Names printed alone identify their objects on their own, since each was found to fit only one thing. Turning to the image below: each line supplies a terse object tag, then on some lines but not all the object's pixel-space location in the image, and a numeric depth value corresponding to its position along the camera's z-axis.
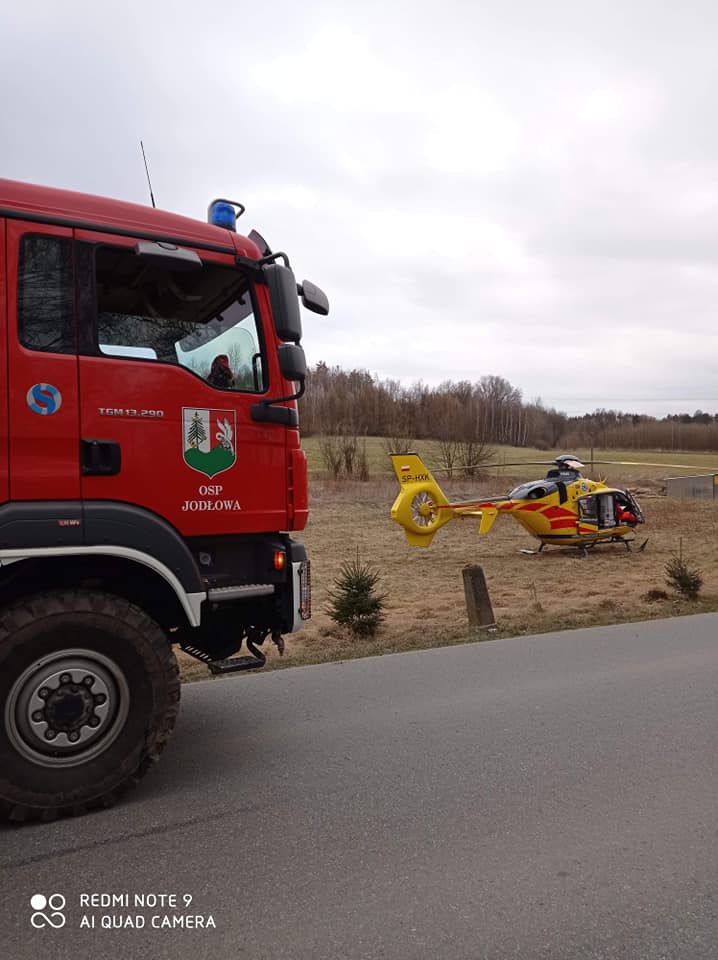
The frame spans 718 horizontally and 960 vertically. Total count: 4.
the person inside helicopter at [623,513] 16.00
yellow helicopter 15.16
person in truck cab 4.17
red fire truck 3.56
